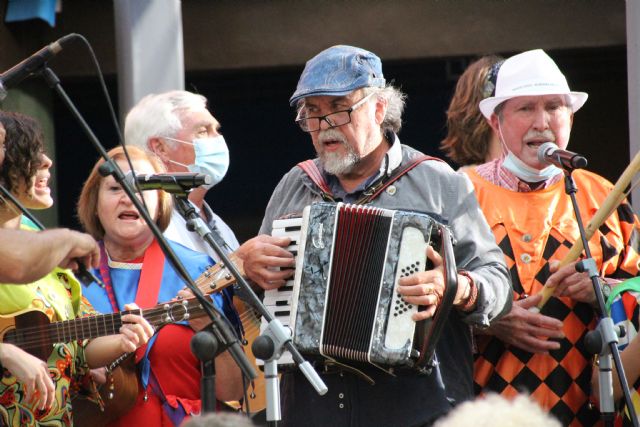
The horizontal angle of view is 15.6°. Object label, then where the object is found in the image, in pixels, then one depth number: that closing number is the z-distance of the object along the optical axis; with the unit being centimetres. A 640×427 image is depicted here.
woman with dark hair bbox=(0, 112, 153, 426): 814
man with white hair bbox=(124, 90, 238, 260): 1129
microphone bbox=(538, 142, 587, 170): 838
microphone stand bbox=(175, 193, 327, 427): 729
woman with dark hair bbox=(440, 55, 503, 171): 1031
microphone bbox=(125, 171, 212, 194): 757
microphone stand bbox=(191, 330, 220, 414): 719
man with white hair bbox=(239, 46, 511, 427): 808
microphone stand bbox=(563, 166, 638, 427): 807
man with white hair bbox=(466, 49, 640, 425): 890
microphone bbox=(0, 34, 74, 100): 734
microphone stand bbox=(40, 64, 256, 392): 739
